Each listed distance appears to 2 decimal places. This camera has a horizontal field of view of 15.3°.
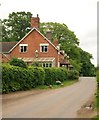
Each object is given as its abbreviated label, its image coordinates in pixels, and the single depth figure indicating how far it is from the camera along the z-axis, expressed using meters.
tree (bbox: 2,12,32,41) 92.28
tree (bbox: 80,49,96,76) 97.71
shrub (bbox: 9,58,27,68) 34.56
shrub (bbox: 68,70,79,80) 57.88
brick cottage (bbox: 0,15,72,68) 62.22
